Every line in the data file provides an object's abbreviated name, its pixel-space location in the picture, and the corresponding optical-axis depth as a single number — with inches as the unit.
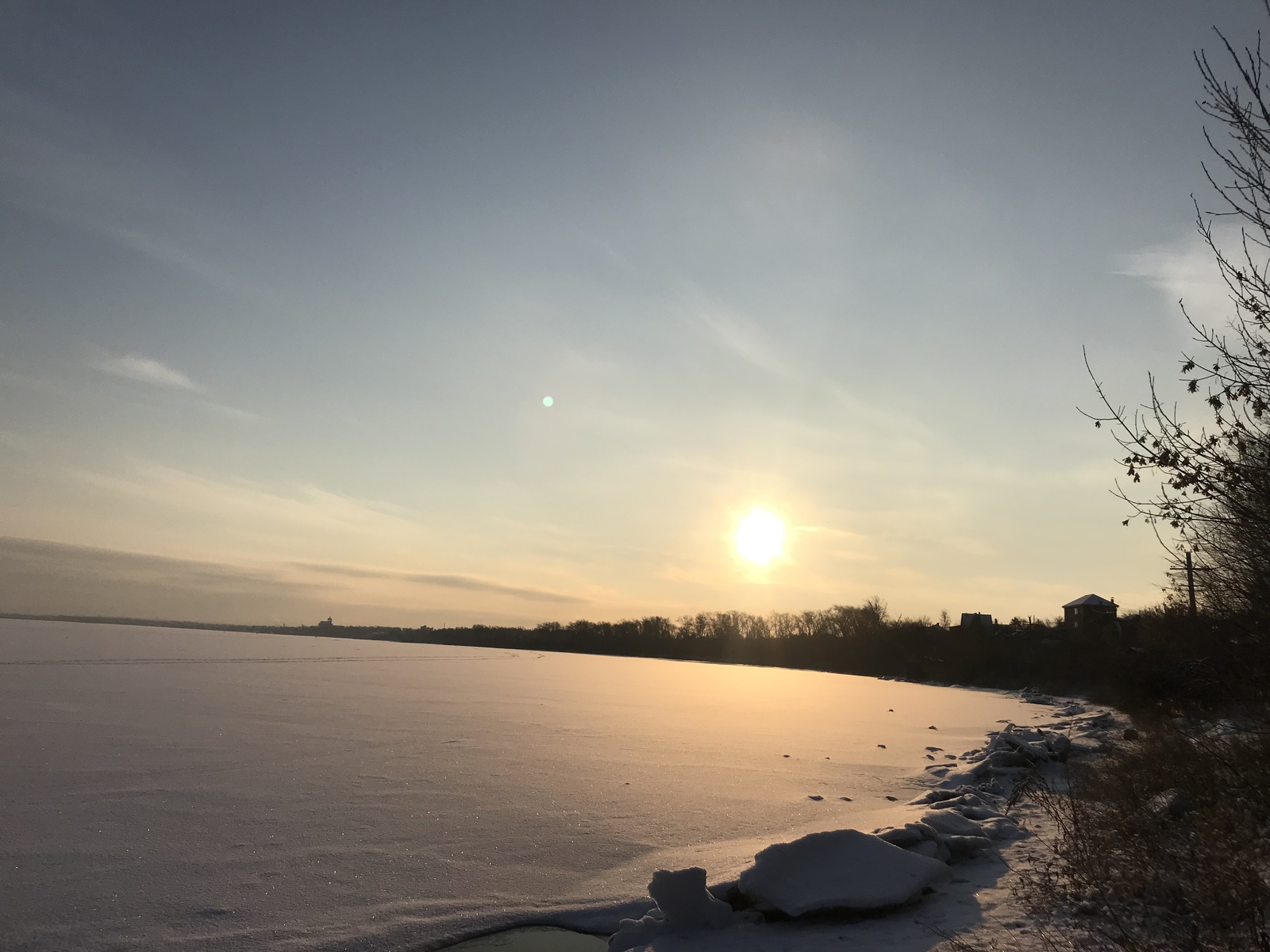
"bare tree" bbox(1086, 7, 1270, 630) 183.9
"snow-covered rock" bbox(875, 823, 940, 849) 274.2
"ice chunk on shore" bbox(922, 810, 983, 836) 305.0
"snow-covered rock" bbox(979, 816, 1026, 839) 311.9
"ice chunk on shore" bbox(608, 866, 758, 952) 208.1
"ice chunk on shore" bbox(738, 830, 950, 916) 217.5
